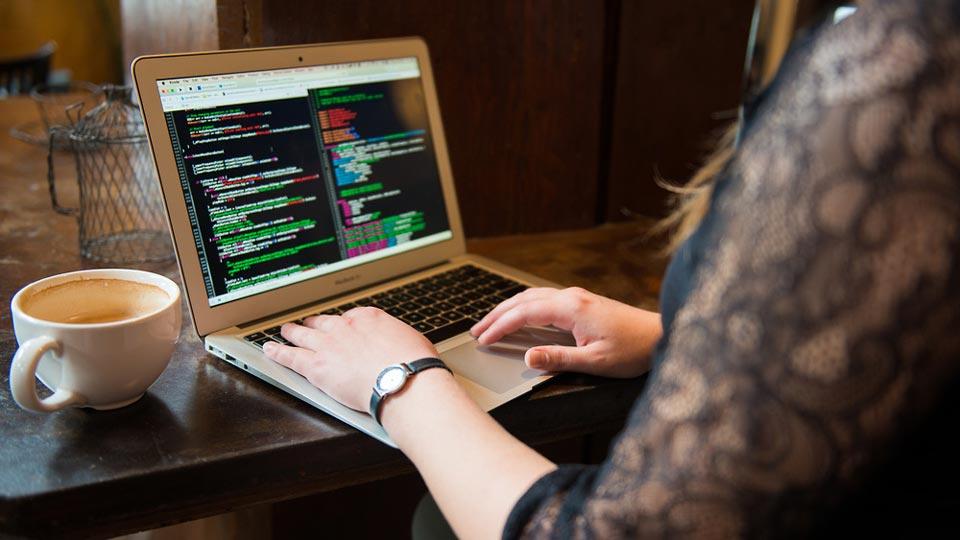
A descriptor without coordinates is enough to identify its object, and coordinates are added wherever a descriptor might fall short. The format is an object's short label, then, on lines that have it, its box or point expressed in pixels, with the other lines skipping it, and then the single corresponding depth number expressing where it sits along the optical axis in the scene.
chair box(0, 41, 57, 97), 2.68
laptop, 0.90
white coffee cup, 0.73
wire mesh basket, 1.17
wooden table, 0.70
